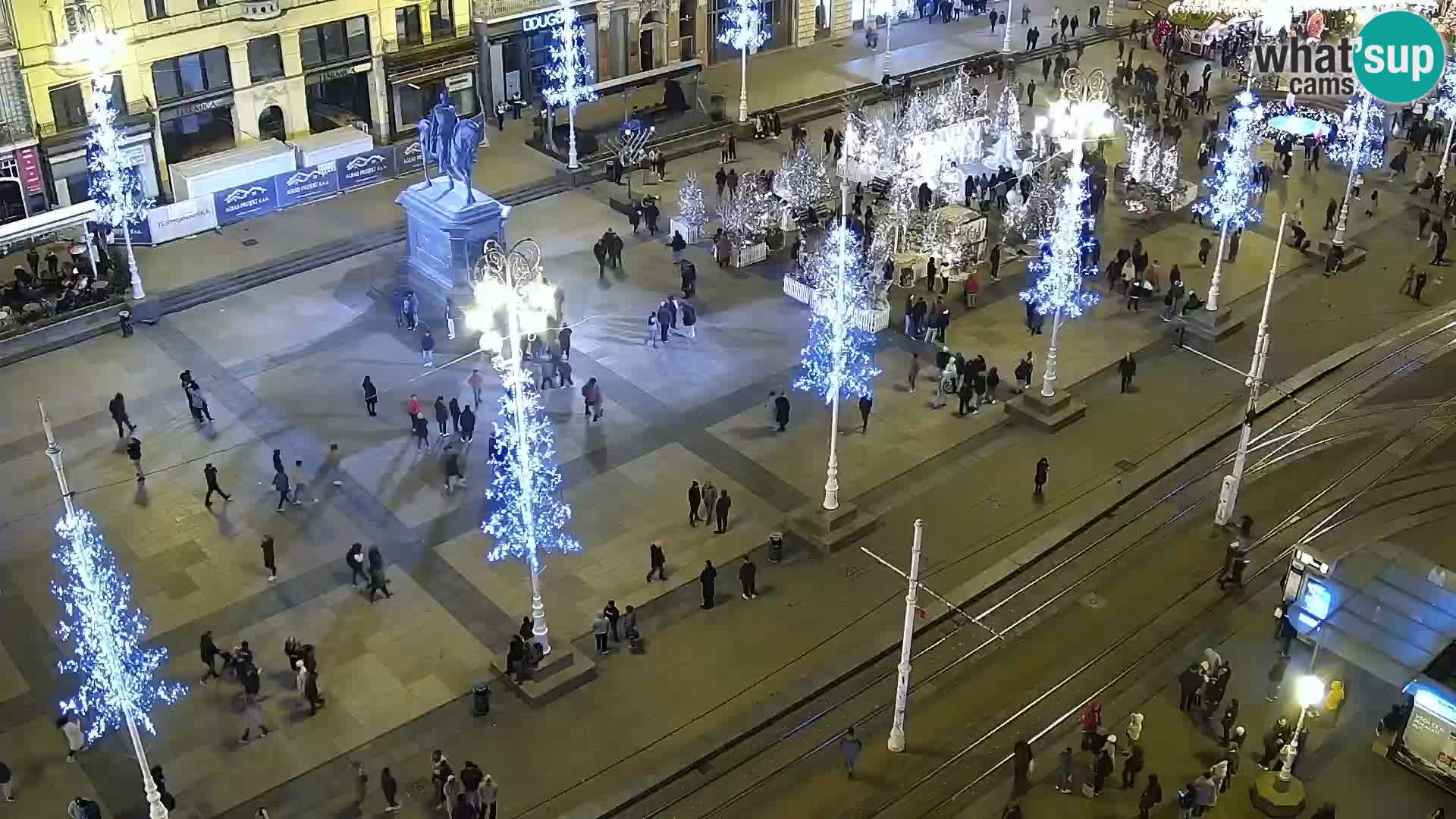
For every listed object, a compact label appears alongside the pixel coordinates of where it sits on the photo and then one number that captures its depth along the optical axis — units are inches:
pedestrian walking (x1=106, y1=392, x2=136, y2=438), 1398.9
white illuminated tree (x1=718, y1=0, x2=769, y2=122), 2235.5
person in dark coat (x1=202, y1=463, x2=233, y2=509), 1302.9
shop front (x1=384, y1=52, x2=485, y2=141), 2048.5
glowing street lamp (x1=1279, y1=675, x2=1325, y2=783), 1064.8
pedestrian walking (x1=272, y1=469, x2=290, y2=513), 1300.4
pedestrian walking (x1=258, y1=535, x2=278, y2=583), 1214.9
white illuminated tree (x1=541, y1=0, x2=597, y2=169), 1994.3
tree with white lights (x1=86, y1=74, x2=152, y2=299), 1626.5
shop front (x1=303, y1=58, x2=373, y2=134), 1985.7
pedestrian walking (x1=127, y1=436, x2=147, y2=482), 1341.0
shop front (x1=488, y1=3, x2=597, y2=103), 2154.3
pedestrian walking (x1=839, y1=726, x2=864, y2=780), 1039.0
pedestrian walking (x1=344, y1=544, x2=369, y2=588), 1207.6
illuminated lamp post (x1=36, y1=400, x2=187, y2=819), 936.3
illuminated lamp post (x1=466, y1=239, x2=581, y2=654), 1006.4
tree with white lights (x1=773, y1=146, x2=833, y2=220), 1829.5
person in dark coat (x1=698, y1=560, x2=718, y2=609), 1198.3
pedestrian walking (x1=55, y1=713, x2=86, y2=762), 1047.6
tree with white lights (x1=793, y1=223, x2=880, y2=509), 1263.5
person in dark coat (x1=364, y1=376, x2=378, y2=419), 1443.2
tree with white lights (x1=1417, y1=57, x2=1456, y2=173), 2025.1
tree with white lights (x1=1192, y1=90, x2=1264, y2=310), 1672.0
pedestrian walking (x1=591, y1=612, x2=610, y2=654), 1154.7
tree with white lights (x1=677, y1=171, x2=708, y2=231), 1792.6
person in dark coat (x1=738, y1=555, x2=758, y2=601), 1208.8
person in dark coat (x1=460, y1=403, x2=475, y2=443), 1396.4
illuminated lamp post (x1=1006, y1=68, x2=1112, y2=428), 1309.1
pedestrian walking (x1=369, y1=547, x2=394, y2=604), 1198.1
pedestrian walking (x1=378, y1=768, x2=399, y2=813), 999.6
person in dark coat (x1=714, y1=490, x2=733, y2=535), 1285.7
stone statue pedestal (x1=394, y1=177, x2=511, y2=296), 1612.9
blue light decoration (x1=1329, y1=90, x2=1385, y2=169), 1996.8
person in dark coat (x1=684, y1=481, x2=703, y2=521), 1291.8
